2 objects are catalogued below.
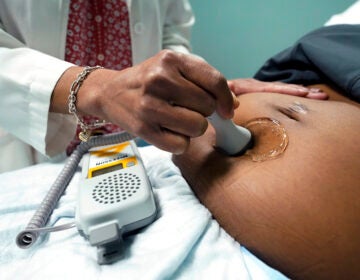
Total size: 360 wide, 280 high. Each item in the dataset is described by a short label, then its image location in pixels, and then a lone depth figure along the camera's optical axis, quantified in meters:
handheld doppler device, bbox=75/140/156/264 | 0.40
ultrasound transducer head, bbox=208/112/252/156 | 0.49
